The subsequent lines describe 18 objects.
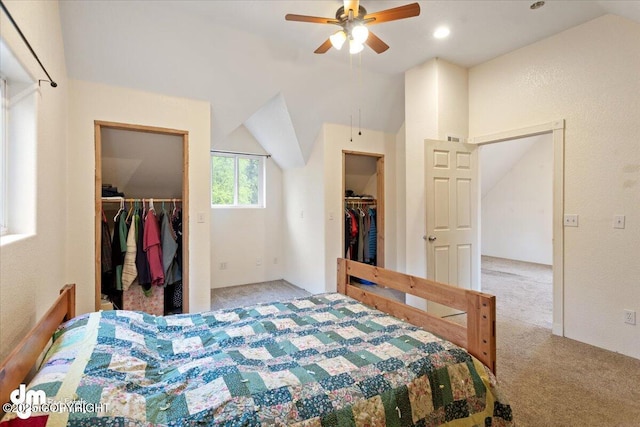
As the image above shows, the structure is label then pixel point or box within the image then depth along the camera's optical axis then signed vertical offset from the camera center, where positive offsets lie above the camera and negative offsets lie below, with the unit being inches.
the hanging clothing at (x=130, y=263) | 121.3 -20.7
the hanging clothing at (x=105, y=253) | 118.0 -16.2
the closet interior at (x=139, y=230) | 120.0 -7.7
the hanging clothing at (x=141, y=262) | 123.0 -20.6
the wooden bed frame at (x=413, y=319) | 42.2 -20.5
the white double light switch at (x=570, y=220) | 111.0 -4.2
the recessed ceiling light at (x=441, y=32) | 111.9 +65.6
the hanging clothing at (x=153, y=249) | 123.0 -15.3
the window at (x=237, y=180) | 183.3 +18.6
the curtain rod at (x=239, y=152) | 177.6 +34.2
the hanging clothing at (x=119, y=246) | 121.4 -13.9
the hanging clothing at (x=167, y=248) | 127.1 -15.6
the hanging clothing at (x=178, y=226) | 135.0 -6.9
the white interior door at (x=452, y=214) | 131.4 -2.3
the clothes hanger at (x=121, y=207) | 123.0 +1.5
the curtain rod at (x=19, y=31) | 47.2 +30.9
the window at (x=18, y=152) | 59.7 +12.0
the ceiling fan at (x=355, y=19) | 80.8 +51.7
